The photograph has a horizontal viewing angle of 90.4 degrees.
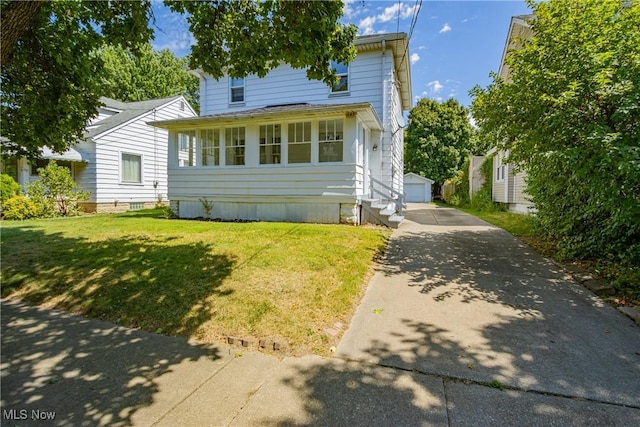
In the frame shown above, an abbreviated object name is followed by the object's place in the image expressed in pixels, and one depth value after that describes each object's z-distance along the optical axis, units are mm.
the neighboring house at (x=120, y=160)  14539
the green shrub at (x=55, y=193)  12469
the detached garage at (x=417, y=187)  31984
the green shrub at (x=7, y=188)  11844
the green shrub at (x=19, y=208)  11727
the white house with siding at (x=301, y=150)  9680
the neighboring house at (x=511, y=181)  13492
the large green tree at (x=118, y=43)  5086
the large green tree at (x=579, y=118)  4320
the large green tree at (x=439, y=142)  34688
